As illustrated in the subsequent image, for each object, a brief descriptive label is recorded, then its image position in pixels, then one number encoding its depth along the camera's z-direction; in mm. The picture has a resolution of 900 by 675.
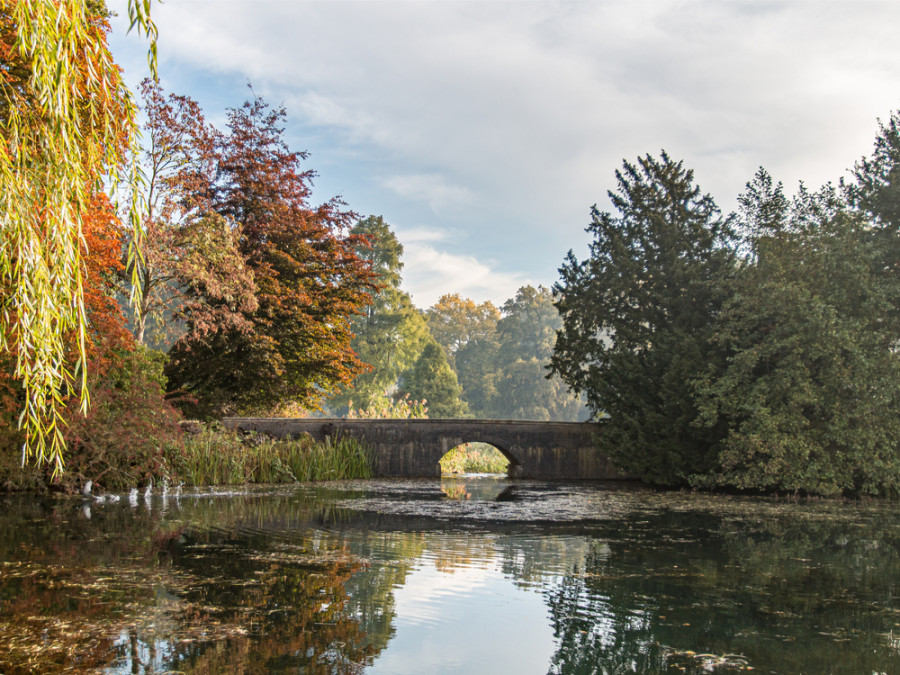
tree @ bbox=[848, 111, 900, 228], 18031
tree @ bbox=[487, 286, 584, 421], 58719
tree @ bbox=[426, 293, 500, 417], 60906
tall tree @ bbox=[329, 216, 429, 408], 42688
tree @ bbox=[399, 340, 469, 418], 42750
